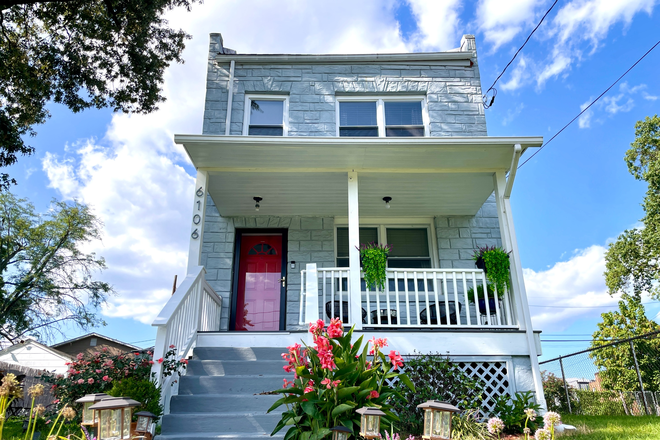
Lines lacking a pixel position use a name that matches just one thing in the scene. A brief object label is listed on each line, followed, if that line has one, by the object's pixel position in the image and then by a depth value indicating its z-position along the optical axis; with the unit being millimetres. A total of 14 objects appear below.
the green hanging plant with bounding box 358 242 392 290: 5176
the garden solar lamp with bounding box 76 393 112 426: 2355
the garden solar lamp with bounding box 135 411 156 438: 2521
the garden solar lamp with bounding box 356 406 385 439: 2391
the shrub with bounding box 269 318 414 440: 2828
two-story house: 4699
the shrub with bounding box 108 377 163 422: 3332
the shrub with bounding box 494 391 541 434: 4254
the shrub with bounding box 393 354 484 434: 4125
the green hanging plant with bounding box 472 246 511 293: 5145
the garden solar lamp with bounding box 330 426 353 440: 2452
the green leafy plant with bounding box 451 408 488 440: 3682
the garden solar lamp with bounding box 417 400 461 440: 2439
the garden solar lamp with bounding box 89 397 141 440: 2256
